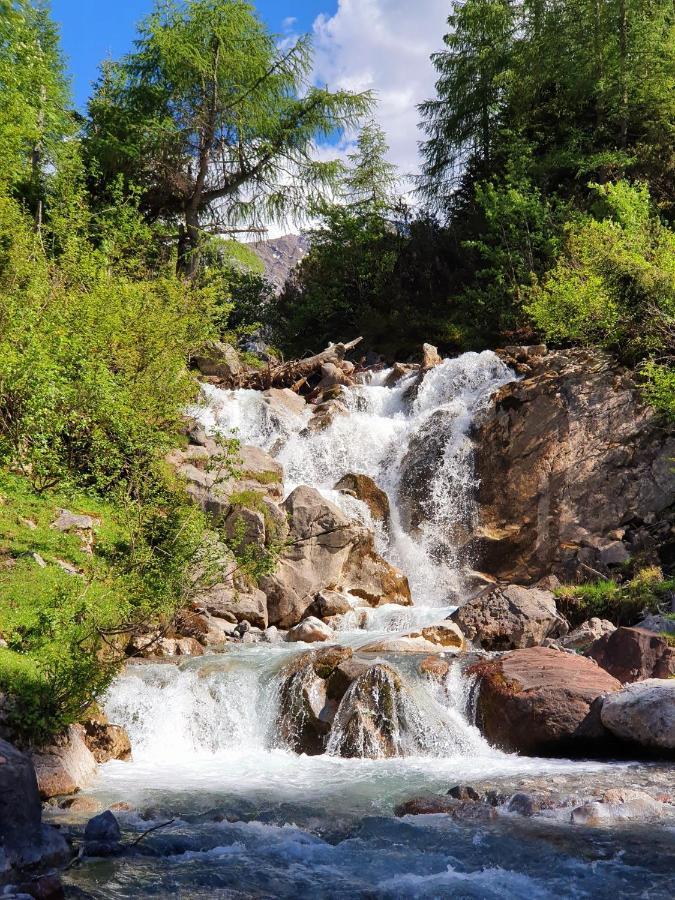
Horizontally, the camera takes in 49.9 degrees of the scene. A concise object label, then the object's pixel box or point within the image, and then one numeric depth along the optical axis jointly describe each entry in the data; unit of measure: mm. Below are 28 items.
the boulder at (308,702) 9469
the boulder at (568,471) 16172
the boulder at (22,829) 5074
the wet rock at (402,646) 11398
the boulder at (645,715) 8102
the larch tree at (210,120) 24594
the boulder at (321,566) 14875
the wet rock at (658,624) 11061
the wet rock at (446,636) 11953
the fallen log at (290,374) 25188
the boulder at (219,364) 24234
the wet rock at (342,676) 9672
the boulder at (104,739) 8672
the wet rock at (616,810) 6340
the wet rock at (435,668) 9938
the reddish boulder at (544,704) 8633
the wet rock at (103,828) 5750
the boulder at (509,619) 12086
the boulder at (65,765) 7133
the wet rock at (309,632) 13422
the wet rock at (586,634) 11602
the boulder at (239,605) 13914
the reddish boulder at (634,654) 9742
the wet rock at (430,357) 24141
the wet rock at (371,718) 9117
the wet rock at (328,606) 14883
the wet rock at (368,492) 18438
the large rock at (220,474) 15117
